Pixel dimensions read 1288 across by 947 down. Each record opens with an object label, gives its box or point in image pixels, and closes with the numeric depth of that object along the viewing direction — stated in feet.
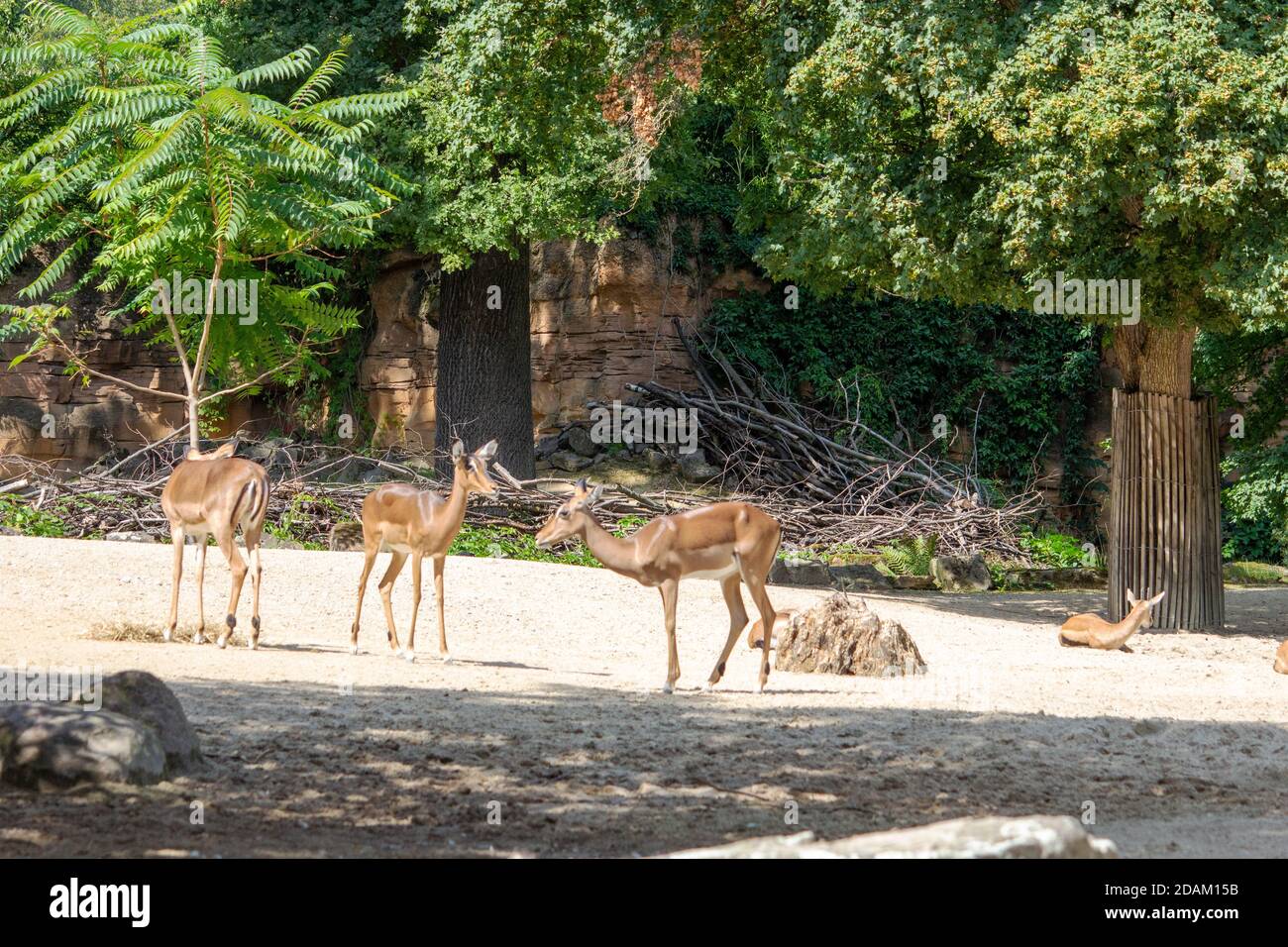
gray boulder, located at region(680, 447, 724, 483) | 77.92
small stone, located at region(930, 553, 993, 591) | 65.82
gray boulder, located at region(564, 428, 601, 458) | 80.59
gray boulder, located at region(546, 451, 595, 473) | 79.36
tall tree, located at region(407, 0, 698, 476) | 54.60
